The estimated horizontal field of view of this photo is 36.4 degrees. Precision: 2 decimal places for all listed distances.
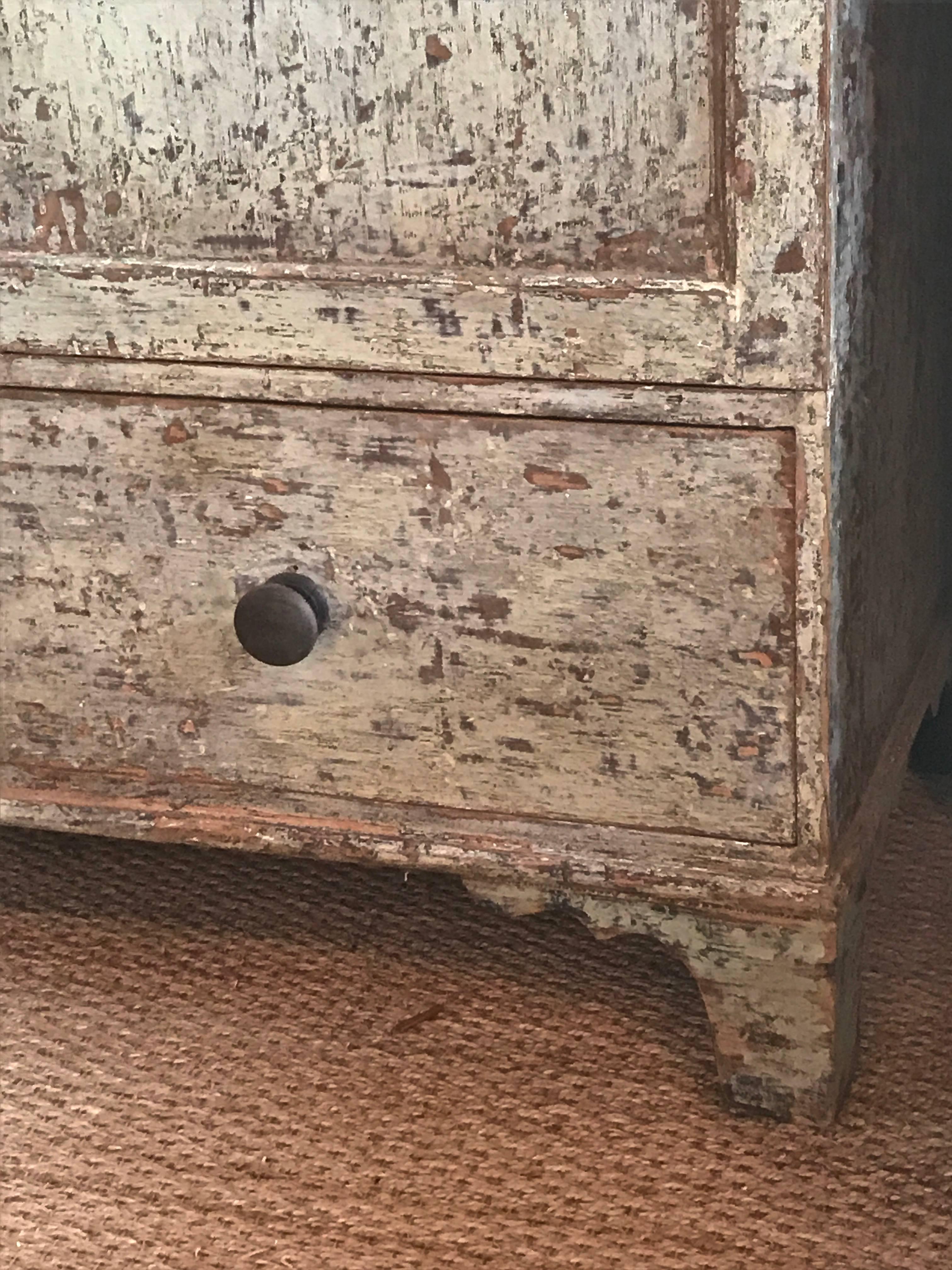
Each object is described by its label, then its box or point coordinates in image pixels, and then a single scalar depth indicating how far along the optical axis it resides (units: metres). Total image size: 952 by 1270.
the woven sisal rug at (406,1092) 0.82
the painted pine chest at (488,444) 0.77
